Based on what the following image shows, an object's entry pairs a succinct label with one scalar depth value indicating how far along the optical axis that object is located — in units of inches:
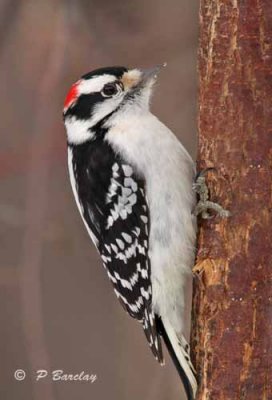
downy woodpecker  255.4
